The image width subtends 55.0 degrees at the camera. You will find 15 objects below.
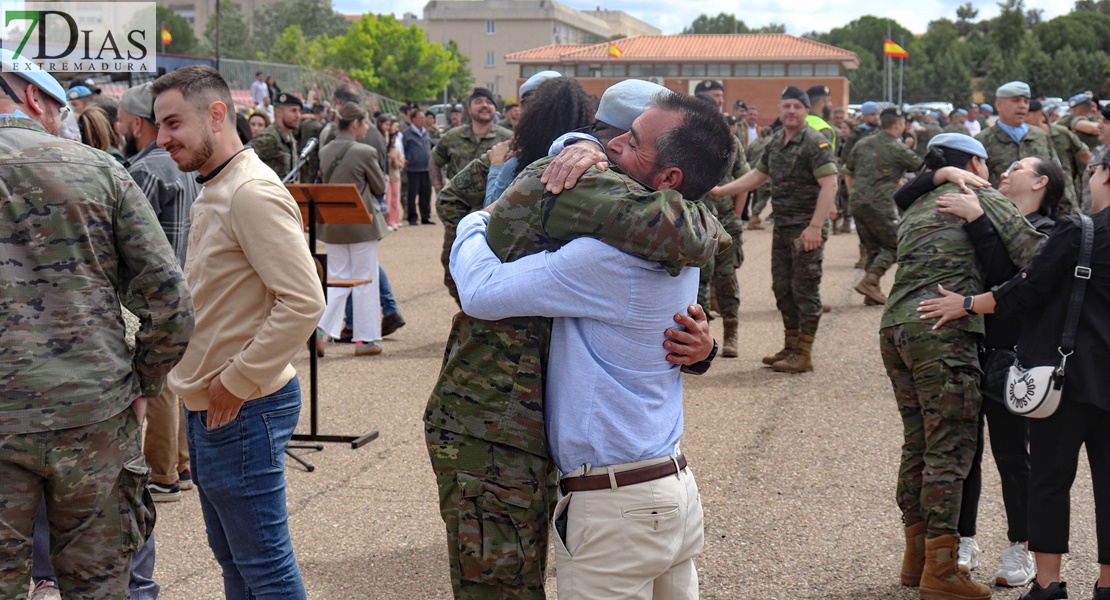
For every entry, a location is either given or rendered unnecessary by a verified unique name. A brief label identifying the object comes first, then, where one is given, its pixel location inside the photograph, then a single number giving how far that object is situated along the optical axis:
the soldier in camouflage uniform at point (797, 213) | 8.26
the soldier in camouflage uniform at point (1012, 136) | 9.97
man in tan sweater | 3.10
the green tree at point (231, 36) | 95.50
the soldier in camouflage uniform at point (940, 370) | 4.27
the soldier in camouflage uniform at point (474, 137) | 8.50
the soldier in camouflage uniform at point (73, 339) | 2.62
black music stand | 6.49
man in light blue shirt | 2.46
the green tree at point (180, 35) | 98.00
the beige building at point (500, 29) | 132.75
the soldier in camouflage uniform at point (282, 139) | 9.91
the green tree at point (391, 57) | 89.25
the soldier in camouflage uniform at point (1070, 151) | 11.33
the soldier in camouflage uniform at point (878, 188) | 11.54
